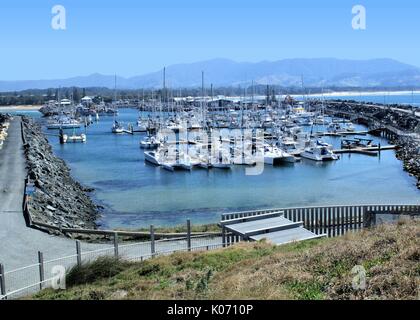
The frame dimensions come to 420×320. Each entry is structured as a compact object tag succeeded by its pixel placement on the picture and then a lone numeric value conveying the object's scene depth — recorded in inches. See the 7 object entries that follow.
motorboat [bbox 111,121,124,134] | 3132.4
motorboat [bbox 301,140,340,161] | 1914.4
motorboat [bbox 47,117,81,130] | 3454.2
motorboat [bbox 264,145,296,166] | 1839.3
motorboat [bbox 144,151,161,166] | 1843.5
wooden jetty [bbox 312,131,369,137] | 2643.5
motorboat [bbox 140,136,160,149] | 2271.4
